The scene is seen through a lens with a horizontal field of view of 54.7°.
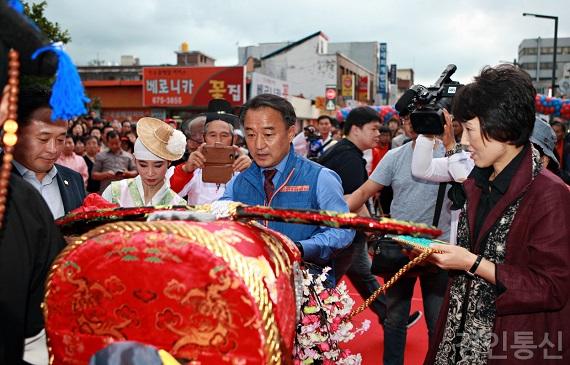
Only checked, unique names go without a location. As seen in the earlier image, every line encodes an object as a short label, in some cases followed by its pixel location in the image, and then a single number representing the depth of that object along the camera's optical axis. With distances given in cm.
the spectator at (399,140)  978
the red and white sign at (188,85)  2559
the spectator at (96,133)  915
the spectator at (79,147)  826
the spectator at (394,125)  1368
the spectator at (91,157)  742
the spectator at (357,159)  468
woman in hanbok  319
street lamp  1858
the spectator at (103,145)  961
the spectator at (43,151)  191
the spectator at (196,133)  520
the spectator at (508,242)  195
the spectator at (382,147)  857
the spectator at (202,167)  362
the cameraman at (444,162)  299
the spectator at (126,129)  1003
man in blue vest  249
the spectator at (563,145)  935
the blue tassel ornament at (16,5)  120
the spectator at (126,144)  908
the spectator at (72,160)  652
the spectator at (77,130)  890
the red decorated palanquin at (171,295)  129
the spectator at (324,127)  1068
